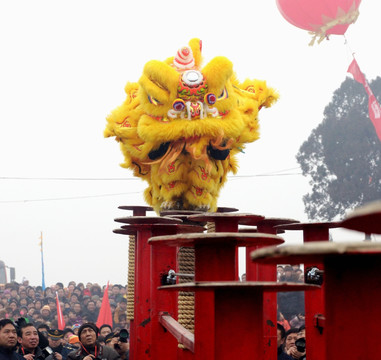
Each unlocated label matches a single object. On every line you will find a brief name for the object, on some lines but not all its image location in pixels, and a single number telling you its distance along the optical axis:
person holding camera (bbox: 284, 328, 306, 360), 9.70
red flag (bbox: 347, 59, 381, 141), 23.87
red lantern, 15.70
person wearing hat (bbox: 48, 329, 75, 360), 12.47
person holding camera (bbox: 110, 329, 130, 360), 11.00
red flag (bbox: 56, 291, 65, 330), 15.44
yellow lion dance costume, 9.19
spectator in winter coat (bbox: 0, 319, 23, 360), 8.81
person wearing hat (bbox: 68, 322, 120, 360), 9.86
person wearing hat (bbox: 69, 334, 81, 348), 12.47
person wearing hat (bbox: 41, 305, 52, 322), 17.19
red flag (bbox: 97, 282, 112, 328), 14.84
